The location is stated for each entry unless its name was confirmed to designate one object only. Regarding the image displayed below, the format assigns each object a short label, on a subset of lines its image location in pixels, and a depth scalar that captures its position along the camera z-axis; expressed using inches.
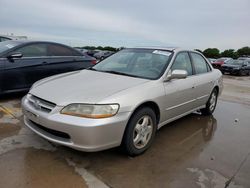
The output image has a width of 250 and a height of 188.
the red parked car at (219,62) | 625.5
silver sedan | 81.0
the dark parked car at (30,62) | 157.6
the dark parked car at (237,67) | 574.0
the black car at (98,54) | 765.5
